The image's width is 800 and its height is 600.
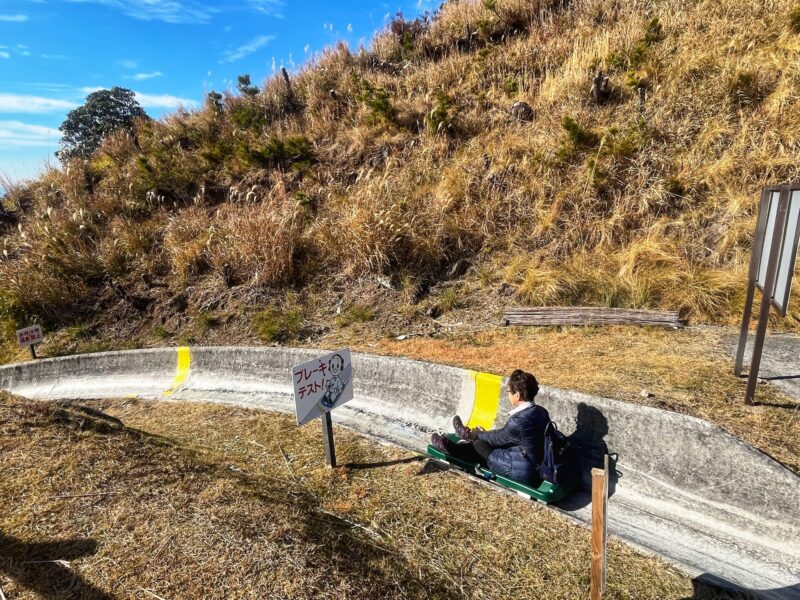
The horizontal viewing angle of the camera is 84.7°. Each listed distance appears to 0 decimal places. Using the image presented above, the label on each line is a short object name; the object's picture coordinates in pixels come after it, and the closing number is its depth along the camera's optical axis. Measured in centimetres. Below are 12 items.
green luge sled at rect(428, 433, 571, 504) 334
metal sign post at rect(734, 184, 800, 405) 339
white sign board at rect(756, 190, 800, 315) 334
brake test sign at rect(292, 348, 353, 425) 358
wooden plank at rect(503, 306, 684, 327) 584
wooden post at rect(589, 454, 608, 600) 187
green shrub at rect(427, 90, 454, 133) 1048
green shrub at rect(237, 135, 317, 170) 1184
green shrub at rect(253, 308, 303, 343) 736
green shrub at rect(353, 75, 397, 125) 1125
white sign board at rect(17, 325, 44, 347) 805
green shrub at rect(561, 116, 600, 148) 852
